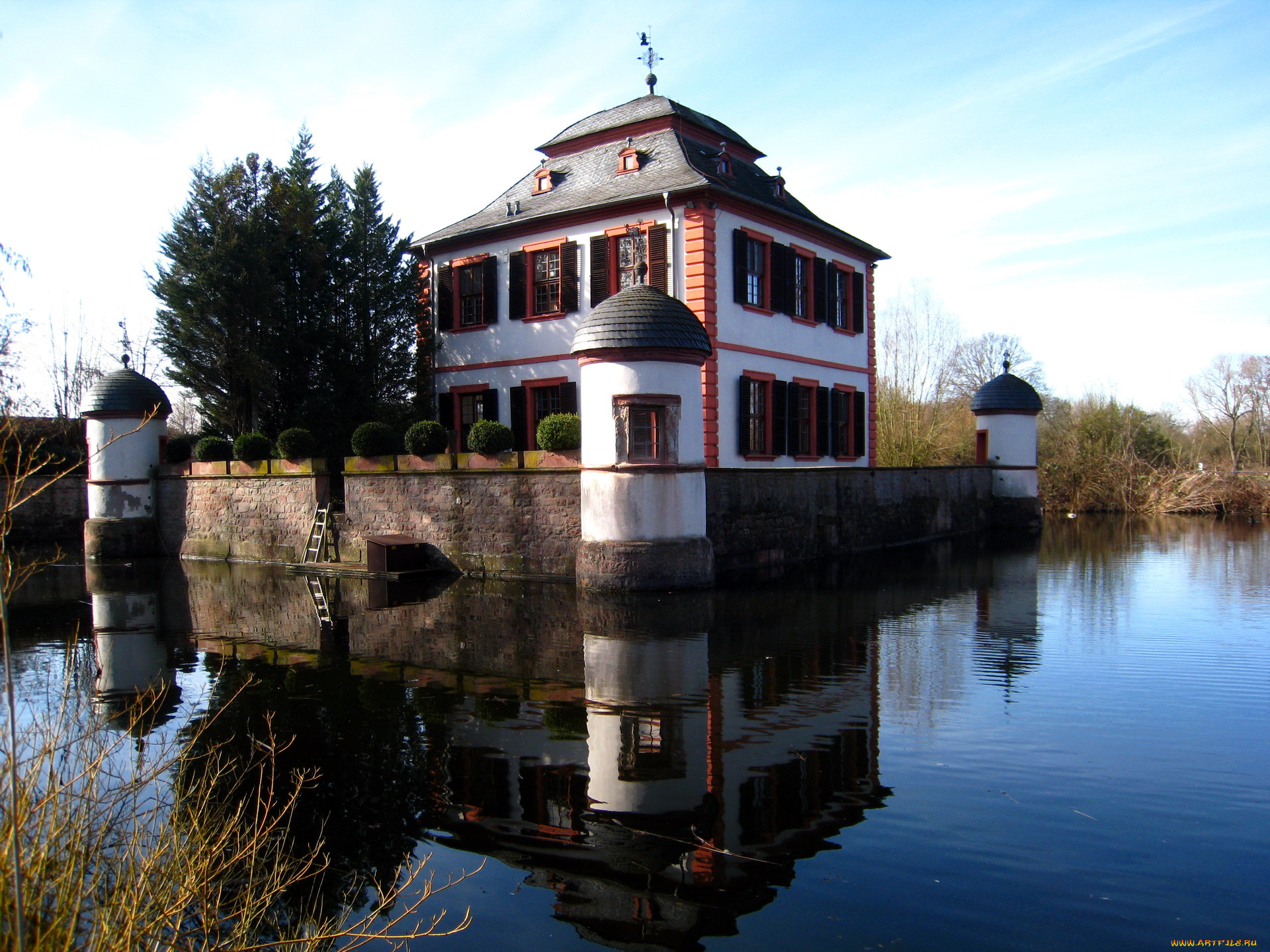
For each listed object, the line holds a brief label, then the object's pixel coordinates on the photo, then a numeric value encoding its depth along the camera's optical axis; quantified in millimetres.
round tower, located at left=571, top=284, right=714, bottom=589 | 14641
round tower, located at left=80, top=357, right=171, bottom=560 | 22422
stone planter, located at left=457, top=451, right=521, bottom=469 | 16844
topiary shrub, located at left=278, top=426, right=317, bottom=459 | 20062
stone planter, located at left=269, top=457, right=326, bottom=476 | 19891
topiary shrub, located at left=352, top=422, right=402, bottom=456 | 18906
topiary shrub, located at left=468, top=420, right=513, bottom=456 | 16969
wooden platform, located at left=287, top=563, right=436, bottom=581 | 17594
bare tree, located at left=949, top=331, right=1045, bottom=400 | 55844
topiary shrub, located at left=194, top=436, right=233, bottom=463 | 22141
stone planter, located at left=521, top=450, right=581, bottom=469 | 16069
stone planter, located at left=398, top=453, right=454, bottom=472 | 17797
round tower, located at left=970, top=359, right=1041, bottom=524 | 29281
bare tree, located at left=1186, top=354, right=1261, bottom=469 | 48250
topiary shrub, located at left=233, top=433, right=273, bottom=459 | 20953
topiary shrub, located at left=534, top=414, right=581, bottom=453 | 16203
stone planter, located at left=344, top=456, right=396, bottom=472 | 18562
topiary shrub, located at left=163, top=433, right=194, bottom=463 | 23422
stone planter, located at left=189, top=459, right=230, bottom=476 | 21766
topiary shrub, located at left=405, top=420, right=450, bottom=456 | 18031
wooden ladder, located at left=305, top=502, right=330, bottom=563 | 19406
